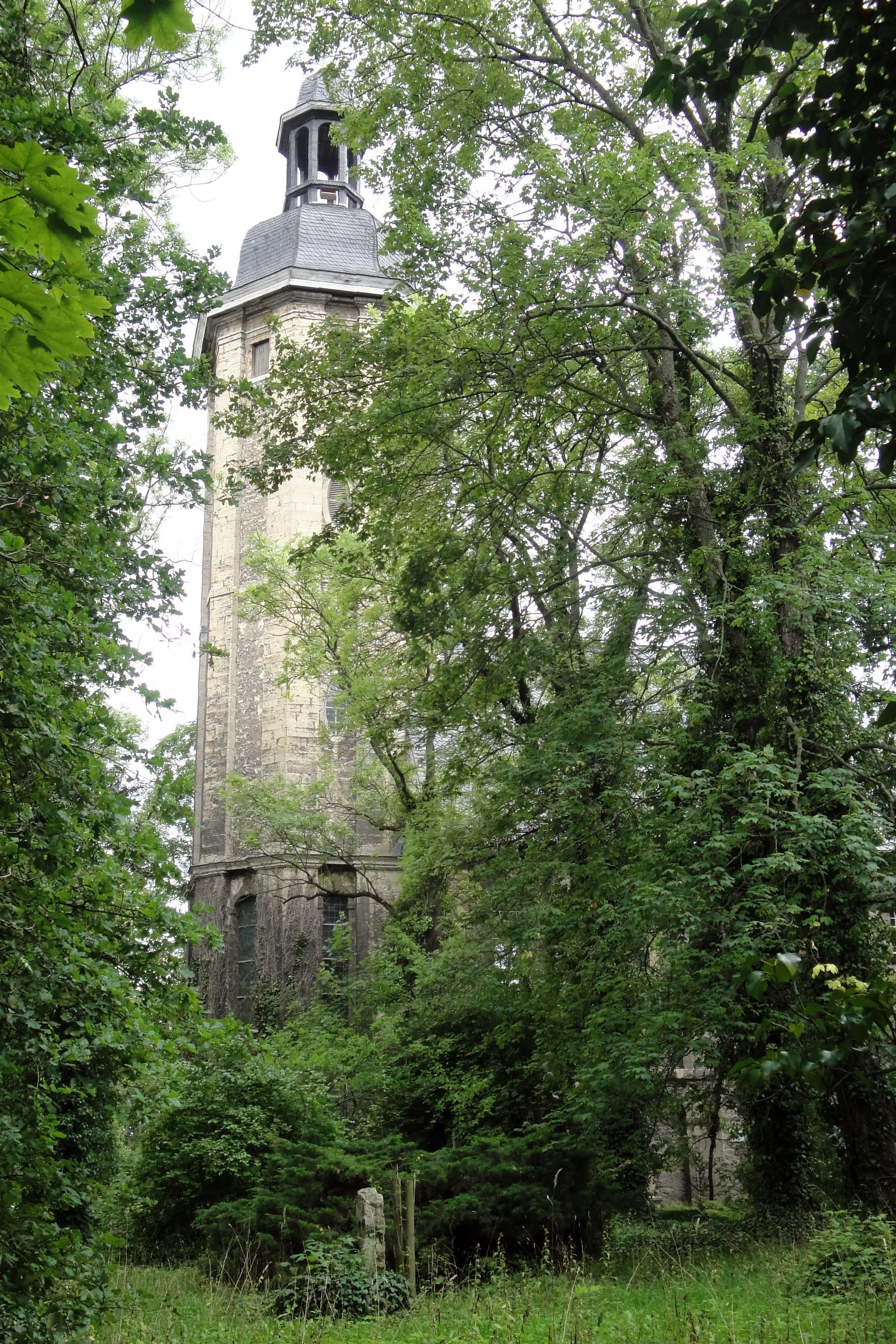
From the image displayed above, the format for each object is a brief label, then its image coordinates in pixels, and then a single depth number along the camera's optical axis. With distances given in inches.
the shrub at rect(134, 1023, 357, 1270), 478.9
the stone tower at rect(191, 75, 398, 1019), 1083.9
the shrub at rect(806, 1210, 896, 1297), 281.4
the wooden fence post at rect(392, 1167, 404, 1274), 425.4
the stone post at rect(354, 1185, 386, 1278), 415.2
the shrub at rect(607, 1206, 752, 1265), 424.5
